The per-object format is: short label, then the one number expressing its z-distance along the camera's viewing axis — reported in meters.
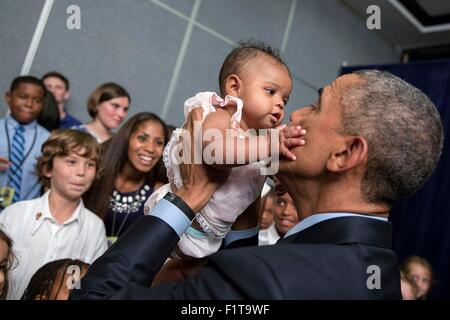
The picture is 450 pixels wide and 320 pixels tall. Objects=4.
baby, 1.04
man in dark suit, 0.74
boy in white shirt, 1.94
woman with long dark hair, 2.38
